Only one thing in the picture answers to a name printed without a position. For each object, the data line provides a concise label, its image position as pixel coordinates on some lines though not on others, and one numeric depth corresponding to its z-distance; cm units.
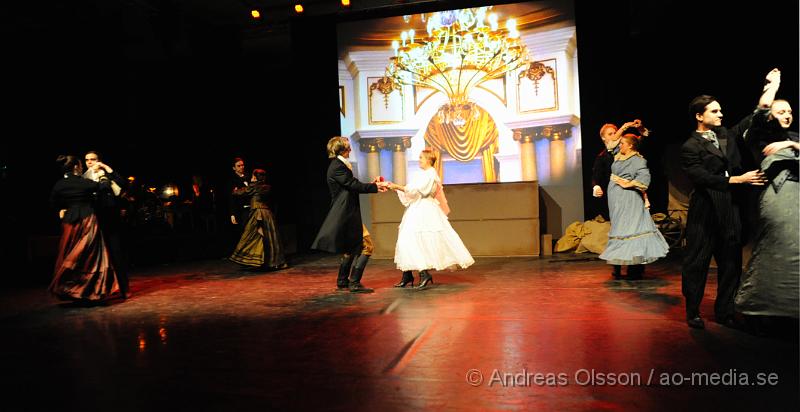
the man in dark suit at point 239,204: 729
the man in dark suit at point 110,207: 503
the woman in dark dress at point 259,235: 708
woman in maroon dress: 485
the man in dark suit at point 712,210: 312
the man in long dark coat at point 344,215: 493
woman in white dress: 509
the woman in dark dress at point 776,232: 281
